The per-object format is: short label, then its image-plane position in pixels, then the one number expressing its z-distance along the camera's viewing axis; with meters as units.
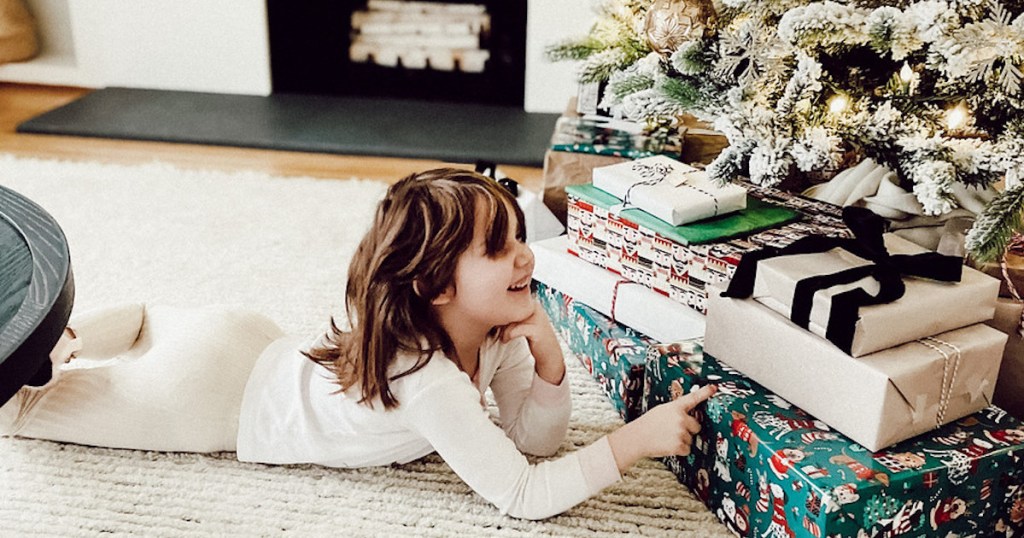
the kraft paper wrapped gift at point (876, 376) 1.05
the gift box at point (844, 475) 1.02
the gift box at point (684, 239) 1.38
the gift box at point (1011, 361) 1.28
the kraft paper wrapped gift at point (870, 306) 1.06
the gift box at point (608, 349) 1.40
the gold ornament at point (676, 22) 1.41
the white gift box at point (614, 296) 1.41
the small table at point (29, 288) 0.87
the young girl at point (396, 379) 1.12
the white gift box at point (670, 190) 1.42
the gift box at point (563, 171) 1.88
